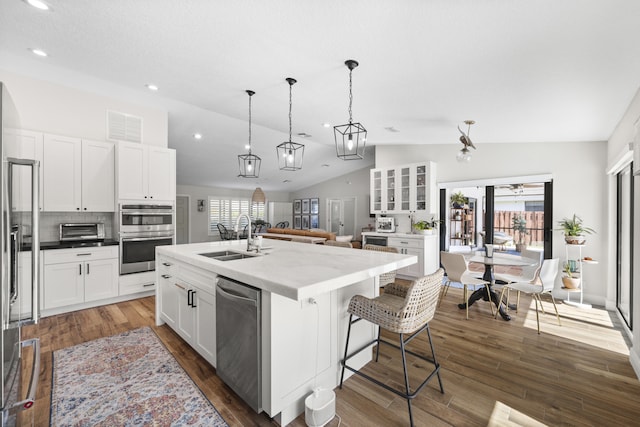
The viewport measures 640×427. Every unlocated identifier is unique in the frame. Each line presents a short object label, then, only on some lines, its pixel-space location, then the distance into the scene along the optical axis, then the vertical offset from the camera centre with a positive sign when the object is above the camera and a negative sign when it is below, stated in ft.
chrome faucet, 8.74 -1.04
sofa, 20.82 -1.71
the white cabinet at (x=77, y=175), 11.82 +1.52
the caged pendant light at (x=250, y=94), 12.03 +5.01
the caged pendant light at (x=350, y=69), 8.62 +4.40
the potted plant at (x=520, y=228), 15.86 -0.85
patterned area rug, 5.94 -4.20
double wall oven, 13.08 -1.08
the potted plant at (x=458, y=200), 18.53 +0.78
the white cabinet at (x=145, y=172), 13.26 +1.84
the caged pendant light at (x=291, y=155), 10.37 +4.75
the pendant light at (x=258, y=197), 29.71 +1.44
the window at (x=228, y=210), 34.78 +0.12
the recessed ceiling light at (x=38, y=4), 7.03 +5.06
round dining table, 11.48 -2.49
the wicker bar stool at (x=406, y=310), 5.68 -2.06
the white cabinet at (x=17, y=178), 3.51 +0.45
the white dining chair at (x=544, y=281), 10.70 -2.53
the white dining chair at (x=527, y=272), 12.02 -2.55
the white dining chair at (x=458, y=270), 11.74 -2.40
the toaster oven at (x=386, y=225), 19.98 -0.92
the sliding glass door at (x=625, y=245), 10.75 -1.27
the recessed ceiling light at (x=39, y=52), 9.54 +5.23
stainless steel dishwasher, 5.65 -2.67
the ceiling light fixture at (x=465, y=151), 13.22 +2.81
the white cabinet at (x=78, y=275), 11.27 -2.68
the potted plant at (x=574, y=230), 13.15 -0.80
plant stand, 13.05 -2.76
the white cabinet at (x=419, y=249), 17.49 -2.30
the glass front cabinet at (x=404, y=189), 18.62 +1.56
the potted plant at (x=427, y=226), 18.17 -0.88
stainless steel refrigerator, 3.12 -0.84
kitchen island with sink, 5.46 -2.17
